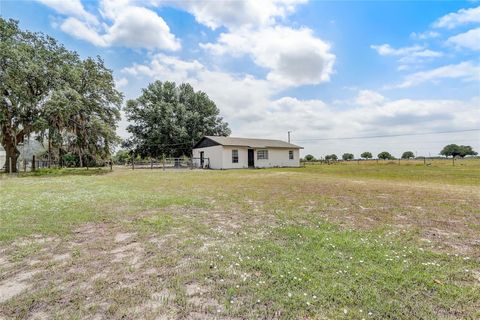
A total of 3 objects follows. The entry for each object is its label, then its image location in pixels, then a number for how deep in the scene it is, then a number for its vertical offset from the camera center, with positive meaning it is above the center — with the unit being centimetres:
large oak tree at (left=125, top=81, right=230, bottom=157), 3109 +578
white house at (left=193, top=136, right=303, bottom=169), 2508 +86
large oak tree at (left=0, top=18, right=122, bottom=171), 1672 +531
